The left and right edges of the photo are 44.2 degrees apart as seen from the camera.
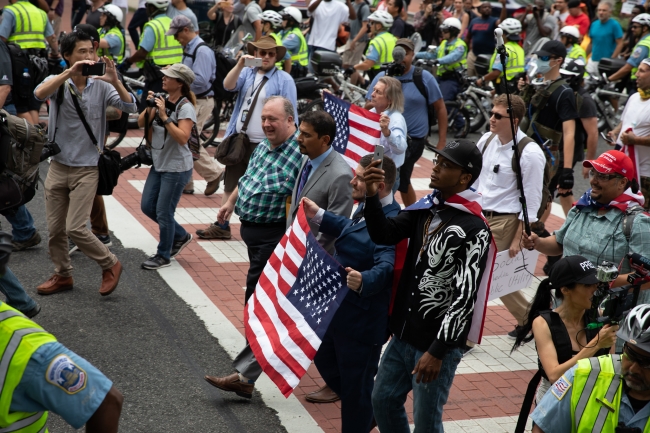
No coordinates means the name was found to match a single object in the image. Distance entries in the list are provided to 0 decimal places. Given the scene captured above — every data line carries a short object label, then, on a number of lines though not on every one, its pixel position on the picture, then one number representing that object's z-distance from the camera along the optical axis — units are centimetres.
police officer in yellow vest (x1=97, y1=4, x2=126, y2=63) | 1283
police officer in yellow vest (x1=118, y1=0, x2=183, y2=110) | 1204
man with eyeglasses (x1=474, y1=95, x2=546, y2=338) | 638
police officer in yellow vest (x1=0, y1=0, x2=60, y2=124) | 1184
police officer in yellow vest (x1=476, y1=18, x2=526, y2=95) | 1461
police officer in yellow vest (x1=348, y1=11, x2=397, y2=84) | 1463
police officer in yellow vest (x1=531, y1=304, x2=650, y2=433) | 301
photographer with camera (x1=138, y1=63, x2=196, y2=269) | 751
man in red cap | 488
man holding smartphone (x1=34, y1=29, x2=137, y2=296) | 691
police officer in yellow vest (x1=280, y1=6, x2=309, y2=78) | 1493
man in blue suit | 466
